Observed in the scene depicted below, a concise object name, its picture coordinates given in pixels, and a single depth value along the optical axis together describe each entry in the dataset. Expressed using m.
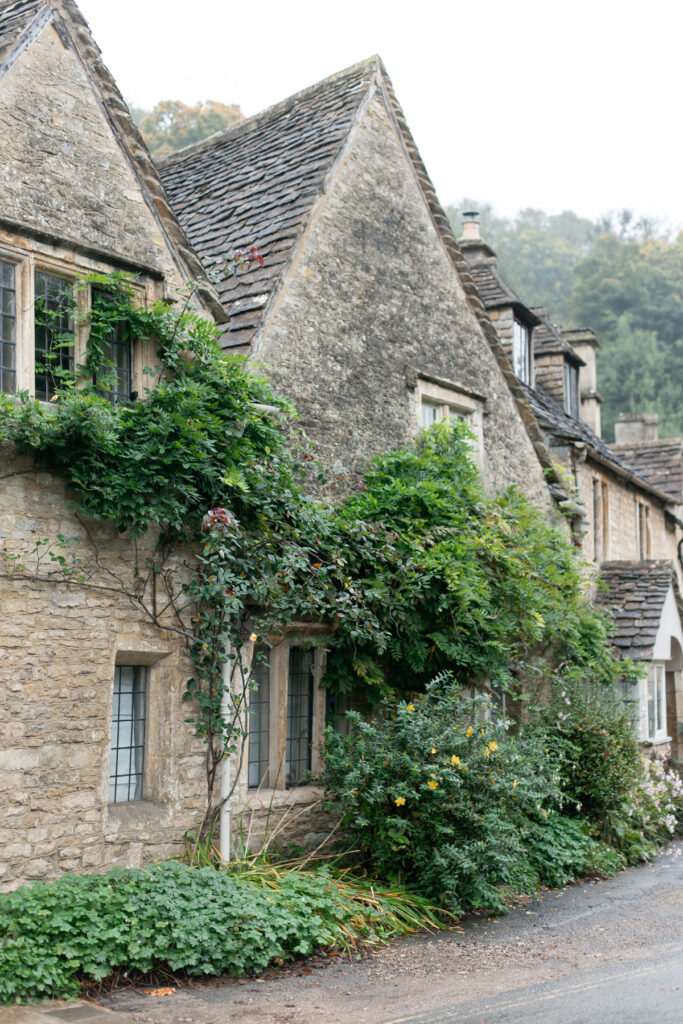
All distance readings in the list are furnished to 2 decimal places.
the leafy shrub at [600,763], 12.30
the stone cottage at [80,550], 7.52
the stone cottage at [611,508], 16.42
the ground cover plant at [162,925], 6.48
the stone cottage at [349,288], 10.78
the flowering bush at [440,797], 8.99
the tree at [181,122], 43.34
